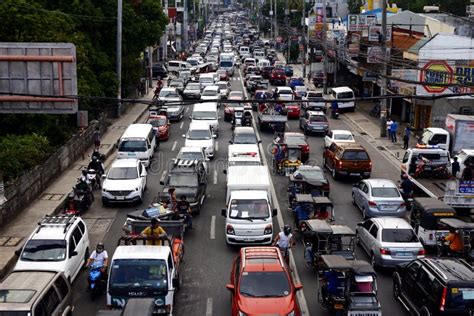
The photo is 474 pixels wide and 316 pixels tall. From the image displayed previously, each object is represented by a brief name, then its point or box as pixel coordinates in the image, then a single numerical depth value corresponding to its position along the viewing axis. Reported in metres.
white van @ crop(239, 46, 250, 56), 110.32
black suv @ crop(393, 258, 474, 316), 15.39
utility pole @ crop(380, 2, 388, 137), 44.18
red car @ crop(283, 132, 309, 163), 35.97
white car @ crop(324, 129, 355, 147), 37.66
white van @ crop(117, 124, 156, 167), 35.00
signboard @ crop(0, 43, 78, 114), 21.05
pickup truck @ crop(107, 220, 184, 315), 16.84
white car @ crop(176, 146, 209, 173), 32.41
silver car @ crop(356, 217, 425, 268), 20.53
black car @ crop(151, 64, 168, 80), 81.94
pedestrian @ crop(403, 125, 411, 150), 40.38
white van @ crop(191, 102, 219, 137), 44.31
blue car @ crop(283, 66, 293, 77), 82.38
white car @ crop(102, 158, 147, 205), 28.61
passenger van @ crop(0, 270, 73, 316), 14.71
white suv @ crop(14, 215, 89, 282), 19.16
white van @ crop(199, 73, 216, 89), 63.98
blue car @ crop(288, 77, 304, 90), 66.94
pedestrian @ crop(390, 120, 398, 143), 43.12
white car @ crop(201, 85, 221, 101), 54.50
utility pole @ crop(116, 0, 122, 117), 48.03
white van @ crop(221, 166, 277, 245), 22.80
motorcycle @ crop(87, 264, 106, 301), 18.86
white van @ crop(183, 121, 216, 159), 37.31
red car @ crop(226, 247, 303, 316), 15.91
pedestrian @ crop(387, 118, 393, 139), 43.50
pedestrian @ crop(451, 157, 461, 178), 29.72
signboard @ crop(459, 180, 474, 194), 25.20
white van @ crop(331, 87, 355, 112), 54.62
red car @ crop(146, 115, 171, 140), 43.03
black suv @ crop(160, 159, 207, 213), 27.23
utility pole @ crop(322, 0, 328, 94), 67.72
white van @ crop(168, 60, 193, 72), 85.69
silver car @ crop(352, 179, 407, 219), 25.94
